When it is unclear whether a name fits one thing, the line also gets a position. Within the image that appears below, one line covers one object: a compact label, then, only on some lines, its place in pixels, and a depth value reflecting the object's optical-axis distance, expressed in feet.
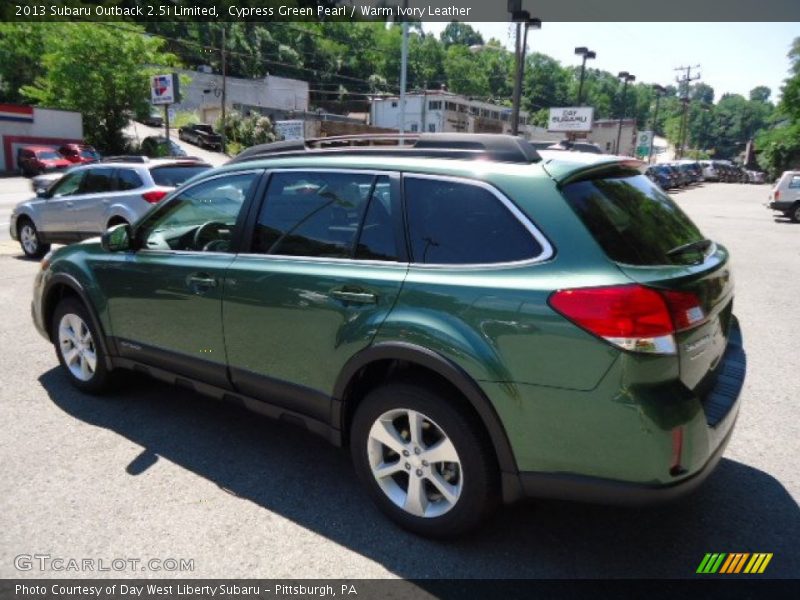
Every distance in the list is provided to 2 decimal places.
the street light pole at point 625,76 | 149.60
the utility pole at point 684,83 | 222.15
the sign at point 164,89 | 118.01
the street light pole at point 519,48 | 67.15
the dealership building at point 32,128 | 112.68
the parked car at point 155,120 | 168.66
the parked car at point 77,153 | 103.76
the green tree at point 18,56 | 148.13
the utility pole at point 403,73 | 78.74
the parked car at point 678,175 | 123.46
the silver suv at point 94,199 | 29.55
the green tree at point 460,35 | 431.84
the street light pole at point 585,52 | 125.49
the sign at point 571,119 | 174.81
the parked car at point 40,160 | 99.40
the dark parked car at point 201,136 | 151.12
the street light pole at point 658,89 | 179.46
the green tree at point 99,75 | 124.98
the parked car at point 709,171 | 174.09
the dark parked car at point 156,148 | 126.31
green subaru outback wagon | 7.28
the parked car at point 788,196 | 64.69
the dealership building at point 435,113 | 221.05
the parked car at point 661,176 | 111.43
